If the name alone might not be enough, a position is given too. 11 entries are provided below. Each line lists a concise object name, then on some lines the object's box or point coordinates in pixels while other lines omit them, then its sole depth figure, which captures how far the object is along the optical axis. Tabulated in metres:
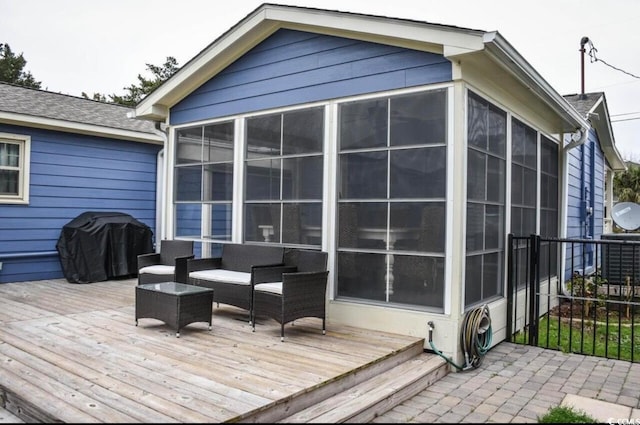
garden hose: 4.03
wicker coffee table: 4.09
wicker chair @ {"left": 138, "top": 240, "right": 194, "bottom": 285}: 5.33
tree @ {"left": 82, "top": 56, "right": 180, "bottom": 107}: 24.11
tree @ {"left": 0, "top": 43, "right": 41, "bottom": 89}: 23.23
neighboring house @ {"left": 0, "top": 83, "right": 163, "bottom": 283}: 7.07
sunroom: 4.07
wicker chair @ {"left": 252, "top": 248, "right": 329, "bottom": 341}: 4.02
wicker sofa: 4.63
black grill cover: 7.30
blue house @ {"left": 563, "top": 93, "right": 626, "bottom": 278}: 8.19
